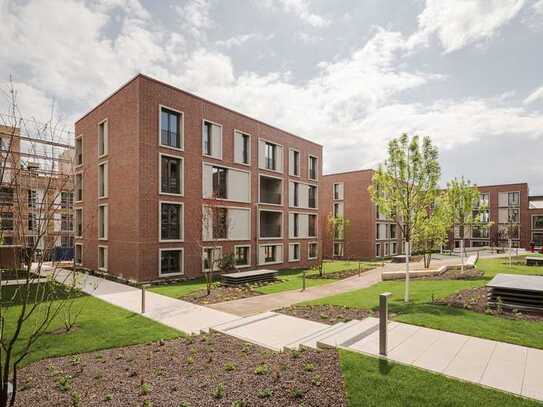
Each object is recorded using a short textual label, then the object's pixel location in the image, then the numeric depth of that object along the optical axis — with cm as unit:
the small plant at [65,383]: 543
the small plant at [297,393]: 464
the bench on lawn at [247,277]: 1705
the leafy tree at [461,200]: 2134
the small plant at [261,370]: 549
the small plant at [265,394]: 471
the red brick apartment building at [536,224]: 5191
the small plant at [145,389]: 512
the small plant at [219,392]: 482
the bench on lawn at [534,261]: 2394
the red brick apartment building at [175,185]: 1858
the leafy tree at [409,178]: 1171
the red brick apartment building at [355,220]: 3956
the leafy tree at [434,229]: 1701
